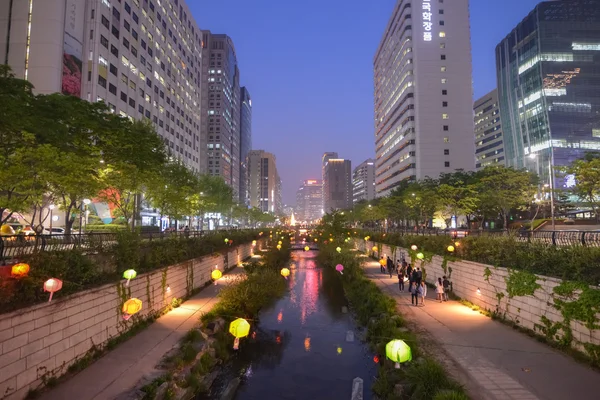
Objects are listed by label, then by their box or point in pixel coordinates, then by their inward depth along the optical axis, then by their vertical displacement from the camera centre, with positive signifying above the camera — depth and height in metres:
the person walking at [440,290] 23.03 -4.24
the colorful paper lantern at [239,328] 13.13 -3.85
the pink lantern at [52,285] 10.64 -1.79
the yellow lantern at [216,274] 21.62 -2.98
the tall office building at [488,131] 158.49 +44.93
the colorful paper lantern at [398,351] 10.45 -3.80
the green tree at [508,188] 40.28 +4.38
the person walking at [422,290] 22.27 -4.16
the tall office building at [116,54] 51.47 +31.19
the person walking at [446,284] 23.85 -4.02
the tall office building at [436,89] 102.75 +41.04
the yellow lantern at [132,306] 13.38 -3.07
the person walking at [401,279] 26.54 -4.04
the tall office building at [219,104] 164.50 +59.19
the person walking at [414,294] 22.00 -4.35
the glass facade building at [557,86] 119.50 +50.02
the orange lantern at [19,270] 10.09 -1.24
